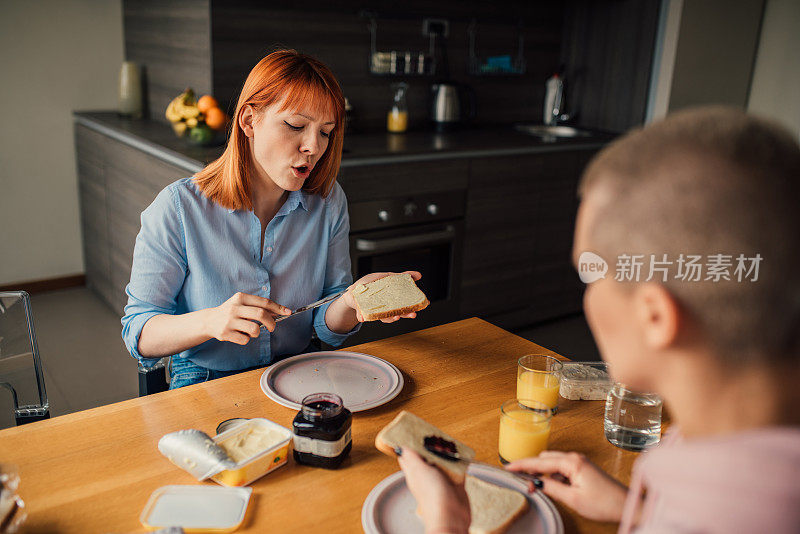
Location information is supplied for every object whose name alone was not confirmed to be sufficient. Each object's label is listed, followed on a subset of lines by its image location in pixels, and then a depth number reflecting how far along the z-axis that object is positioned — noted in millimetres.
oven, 2727
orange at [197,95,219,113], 2590
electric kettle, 3461
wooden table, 909
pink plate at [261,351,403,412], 1220
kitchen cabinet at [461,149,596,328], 3143
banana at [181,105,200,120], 2576
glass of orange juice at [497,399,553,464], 1034
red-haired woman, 1459
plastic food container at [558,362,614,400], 1263
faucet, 3910
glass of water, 1122
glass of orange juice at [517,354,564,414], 1215
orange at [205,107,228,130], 2580
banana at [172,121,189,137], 2641
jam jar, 997
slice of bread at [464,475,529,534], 876
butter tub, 954
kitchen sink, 3817
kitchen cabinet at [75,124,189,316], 2803
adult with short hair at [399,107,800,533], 561
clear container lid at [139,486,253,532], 872
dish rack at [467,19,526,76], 3686
